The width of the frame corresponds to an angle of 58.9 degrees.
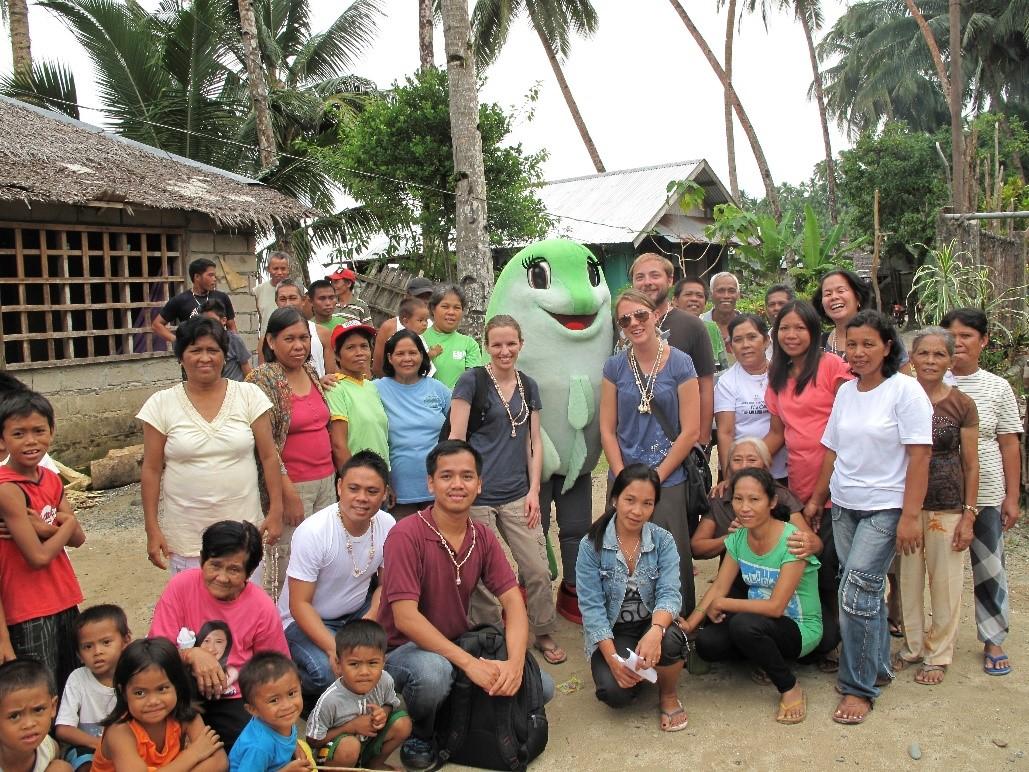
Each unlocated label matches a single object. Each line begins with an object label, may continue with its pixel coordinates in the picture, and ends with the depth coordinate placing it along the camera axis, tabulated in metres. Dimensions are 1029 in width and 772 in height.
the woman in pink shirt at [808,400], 3.78
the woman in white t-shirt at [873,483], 3.32
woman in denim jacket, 3.43
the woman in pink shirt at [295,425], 3.84
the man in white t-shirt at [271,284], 6.53
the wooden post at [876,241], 10.52
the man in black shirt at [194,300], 5.93
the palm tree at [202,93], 13.80
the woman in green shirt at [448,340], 4.75
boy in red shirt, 2.95
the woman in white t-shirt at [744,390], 4.11
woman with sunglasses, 3.95
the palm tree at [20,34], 13.45
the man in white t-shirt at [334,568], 3.33
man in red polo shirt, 3.13
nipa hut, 7.43
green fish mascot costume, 4.38
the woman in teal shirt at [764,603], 3.45
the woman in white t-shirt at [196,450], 3.46
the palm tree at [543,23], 18.31
